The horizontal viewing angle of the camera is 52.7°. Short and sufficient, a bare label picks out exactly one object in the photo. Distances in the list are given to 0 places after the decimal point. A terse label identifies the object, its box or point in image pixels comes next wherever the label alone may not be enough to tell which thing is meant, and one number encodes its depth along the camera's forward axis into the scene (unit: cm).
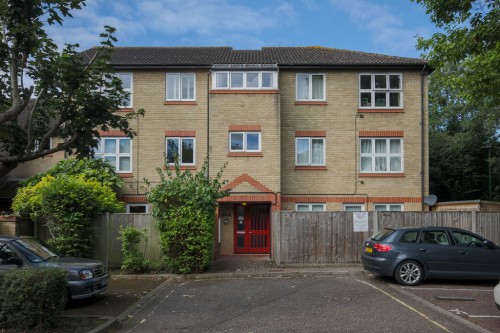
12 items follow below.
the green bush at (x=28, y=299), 755
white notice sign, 1636
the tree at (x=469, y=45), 1222
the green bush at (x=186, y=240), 1470
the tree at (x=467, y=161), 3309
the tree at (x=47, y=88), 793
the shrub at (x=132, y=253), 1491
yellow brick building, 1978
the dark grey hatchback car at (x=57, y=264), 997
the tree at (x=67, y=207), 1471
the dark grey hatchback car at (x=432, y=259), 1261
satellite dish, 1977
